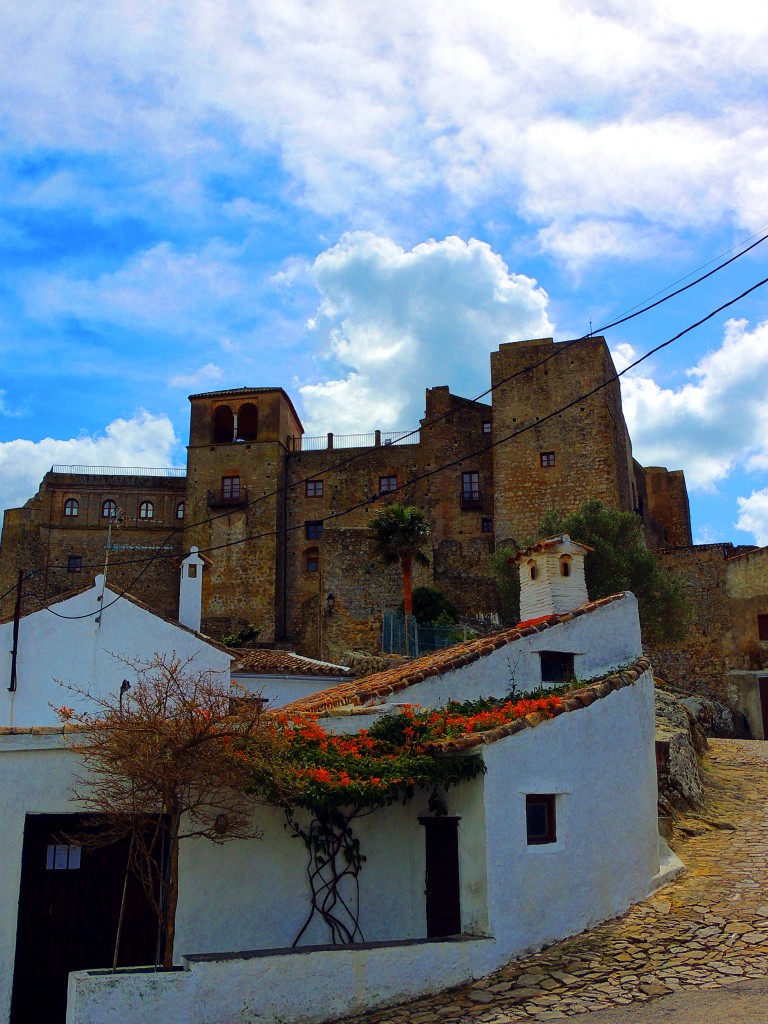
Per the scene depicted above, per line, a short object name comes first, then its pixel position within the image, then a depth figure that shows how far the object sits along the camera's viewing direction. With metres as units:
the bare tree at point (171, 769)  9.14
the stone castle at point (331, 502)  42.53
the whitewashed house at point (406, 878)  9.07
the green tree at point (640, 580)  32.31
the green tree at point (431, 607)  38.97
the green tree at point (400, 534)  37.16
